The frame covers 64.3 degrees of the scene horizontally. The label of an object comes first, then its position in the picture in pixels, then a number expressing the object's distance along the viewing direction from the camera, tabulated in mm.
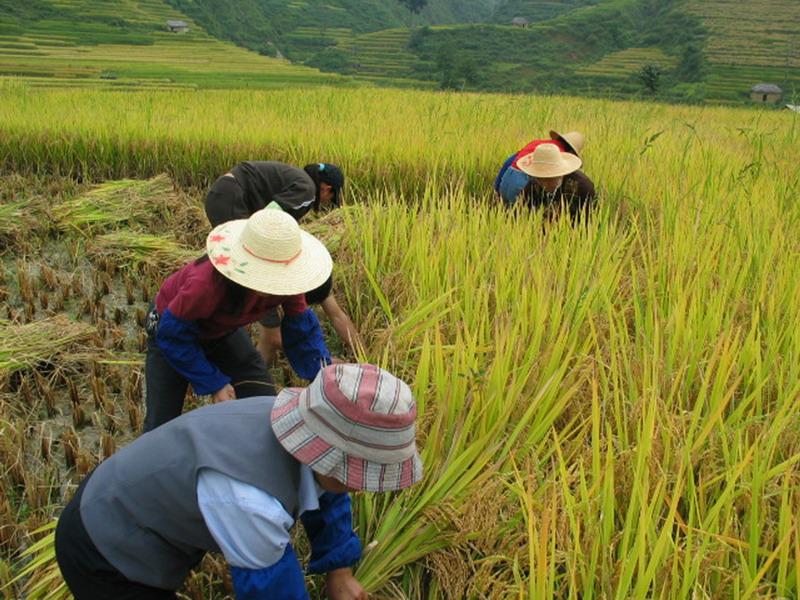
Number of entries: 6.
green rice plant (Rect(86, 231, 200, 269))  3648
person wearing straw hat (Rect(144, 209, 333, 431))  1713
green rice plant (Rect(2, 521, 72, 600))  1473
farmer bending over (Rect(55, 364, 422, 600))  1051
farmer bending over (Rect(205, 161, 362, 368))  2689
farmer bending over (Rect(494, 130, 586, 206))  3467
